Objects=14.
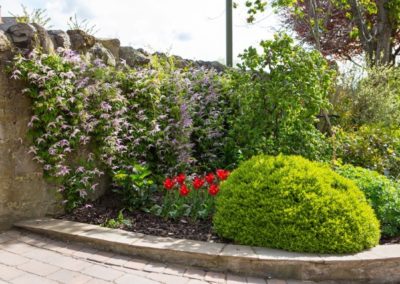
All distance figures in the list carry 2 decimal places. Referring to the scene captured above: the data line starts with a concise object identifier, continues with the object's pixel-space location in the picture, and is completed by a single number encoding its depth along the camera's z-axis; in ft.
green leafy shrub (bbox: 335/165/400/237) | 11.05
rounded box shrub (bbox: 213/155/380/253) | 9.39
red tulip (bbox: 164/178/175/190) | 11.72
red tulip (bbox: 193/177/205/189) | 11.79
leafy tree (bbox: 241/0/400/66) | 25.29
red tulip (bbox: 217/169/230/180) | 12.36
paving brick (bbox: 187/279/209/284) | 8.54
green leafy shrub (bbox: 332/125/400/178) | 16.38
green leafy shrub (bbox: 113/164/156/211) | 12.32
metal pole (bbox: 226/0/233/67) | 22.09
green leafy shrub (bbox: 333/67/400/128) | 21.85
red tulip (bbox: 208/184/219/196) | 11.54
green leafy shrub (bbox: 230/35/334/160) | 14.33
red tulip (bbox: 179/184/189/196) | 11.48
